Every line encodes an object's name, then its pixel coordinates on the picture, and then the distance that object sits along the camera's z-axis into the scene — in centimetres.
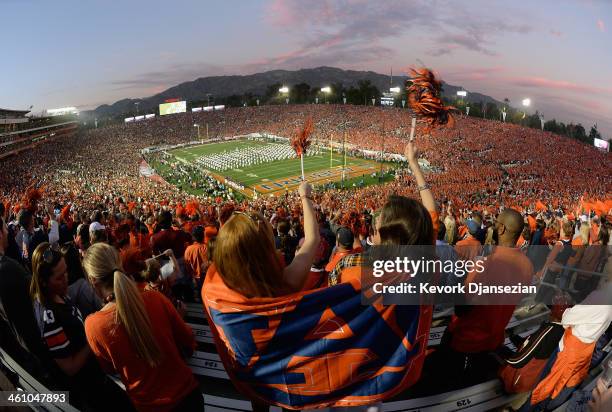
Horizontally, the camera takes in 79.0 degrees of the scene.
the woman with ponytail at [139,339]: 205
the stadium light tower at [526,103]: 6624
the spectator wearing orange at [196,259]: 532
